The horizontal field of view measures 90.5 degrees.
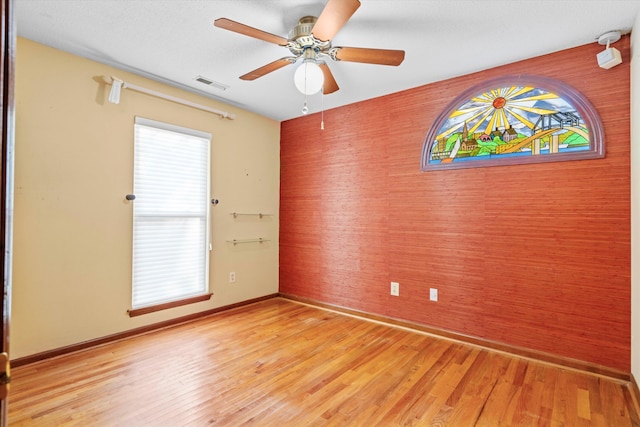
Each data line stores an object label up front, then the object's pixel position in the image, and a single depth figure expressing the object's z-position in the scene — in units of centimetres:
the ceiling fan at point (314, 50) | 174
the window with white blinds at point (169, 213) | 301
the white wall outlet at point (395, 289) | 331
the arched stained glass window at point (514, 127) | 238
